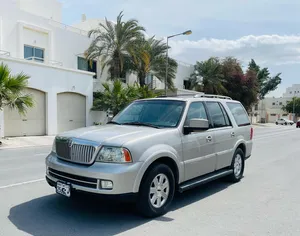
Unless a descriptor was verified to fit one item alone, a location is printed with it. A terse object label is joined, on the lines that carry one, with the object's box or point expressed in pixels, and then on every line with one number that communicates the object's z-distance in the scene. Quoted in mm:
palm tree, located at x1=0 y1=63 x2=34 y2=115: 13609
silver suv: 4043
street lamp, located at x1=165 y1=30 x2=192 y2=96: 21959
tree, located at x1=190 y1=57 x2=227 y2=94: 37375
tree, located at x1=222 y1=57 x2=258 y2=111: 41531
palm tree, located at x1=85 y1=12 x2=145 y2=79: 23188
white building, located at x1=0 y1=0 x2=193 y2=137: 17984
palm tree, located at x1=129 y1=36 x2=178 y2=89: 25453
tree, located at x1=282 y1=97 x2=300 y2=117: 80688
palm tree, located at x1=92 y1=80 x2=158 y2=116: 20953
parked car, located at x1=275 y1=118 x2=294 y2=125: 57031
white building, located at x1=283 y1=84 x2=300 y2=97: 145875
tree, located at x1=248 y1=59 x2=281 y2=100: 59688
